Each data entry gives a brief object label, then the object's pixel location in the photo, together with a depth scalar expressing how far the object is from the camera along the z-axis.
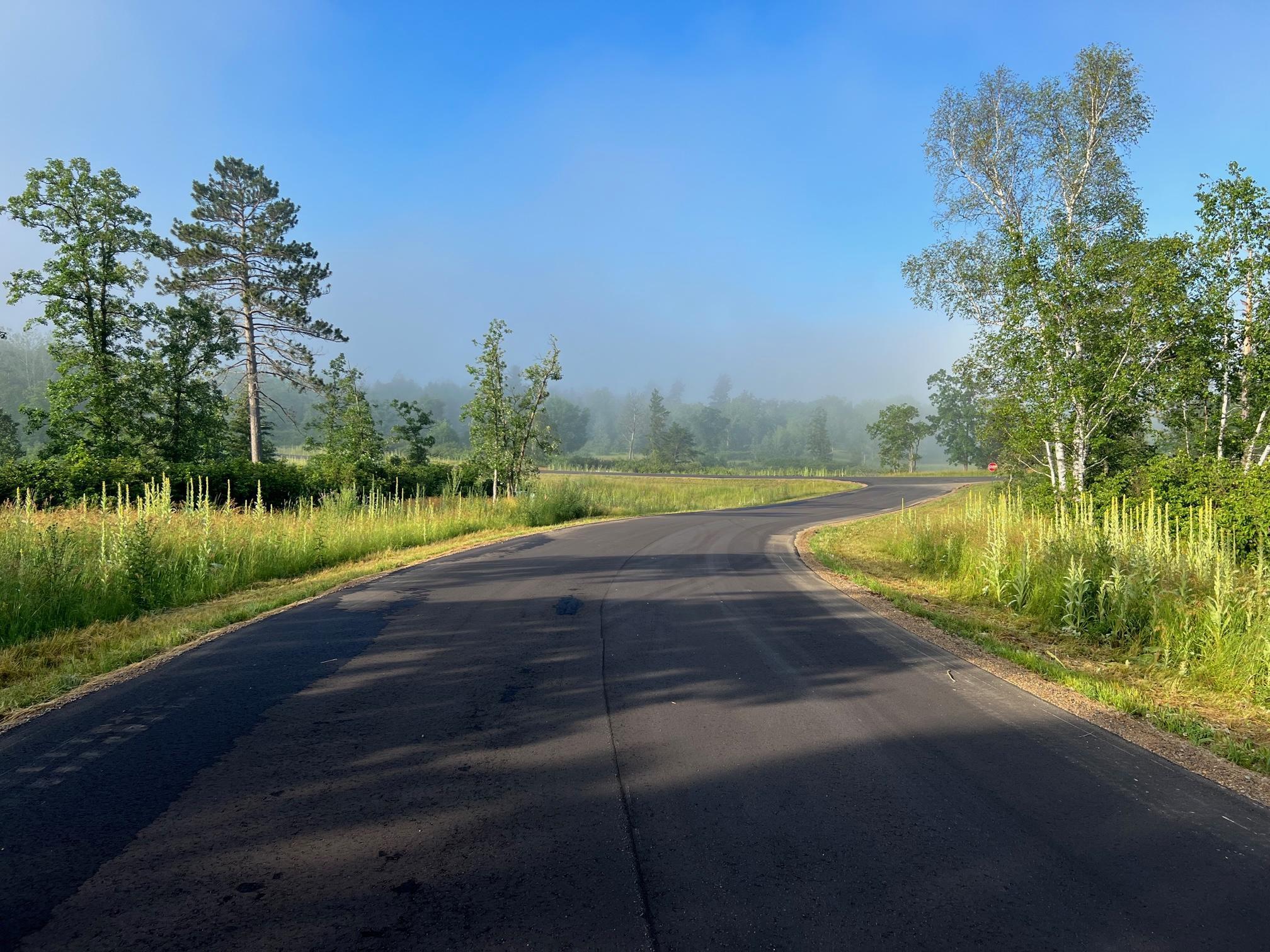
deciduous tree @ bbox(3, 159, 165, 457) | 20.08
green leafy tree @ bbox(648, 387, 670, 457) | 101.88
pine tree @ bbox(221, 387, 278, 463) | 29.50
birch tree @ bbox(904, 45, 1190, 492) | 13.05
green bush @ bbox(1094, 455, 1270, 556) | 9.55
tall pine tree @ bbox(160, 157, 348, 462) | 28.97
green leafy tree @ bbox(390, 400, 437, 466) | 32.38
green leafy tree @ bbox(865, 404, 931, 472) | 74.69
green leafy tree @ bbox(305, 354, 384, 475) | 25.73
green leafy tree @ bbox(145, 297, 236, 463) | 22.73
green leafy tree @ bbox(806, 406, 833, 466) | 125.56
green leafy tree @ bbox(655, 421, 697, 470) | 97.12
